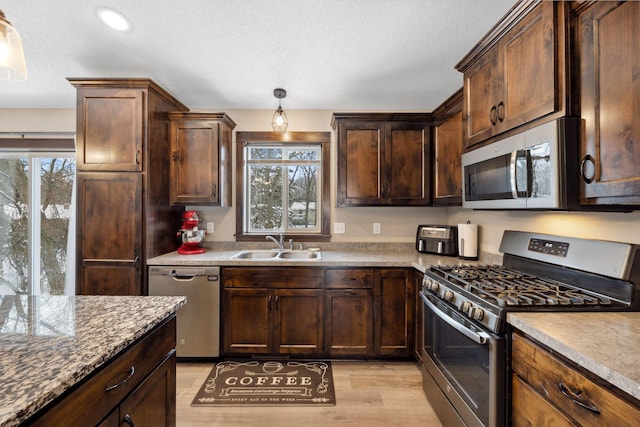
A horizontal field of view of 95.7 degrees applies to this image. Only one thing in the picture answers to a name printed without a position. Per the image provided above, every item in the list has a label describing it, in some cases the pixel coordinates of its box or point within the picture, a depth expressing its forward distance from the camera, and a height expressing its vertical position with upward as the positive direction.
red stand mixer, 2.81 -0.19
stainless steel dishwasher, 2.49 -0.73
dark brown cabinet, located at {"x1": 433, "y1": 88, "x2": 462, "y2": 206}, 2.38 +0.54
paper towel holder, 2.53 -0.24
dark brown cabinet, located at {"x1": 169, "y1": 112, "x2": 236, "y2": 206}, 2.83 +0.55
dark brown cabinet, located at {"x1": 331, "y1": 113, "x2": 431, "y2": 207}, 2.80 +0.55
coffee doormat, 2.07 -1.31
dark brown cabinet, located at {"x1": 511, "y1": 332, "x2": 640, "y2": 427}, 0.82 -0.59
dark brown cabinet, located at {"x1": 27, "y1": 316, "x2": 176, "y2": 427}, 0.75 -0.56
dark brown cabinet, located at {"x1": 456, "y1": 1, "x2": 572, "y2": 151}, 1.28 +0.74
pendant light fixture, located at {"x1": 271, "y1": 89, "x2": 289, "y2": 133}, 2.49 +0.80
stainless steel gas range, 1.25 -0.40
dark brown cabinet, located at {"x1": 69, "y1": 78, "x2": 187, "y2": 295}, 2.42 +0.27
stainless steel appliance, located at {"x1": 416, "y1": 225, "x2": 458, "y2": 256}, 2.69 -0.25
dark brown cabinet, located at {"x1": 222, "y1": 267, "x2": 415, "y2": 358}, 2.52 -0.83
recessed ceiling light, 1.78 +1.24
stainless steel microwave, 1.24 +0.22
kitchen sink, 2.98 -0.41
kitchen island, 0.68 -0.40
